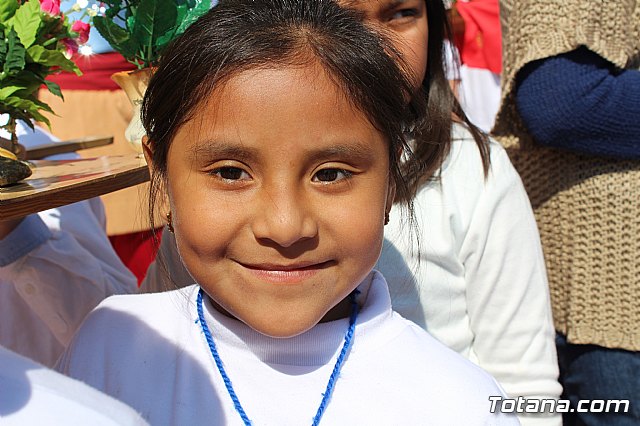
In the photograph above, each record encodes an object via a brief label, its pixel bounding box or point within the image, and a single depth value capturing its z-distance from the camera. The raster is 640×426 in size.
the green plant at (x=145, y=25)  0.78
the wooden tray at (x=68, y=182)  0.64
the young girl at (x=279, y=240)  0.60
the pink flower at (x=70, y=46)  0.86
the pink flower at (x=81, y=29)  0.86
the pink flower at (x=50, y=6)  0.83
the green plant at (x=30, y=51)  0.79
